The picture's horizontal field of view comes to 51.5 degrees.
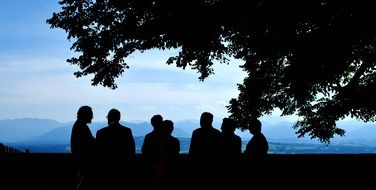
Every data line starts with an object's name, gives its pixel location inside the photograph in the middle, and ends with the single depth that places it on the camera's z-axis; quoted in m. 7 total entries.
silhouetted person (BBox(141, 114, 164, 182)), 6.56
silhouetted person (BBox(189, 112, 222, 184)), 6.95
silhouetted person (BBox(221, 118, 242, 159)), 7.01
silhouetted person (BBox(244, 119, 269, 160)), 7.15
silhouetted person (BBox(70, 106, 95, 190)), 6.13
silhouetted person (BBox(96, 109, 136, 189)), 6.20
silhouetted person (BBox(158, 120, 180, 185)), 6.53
